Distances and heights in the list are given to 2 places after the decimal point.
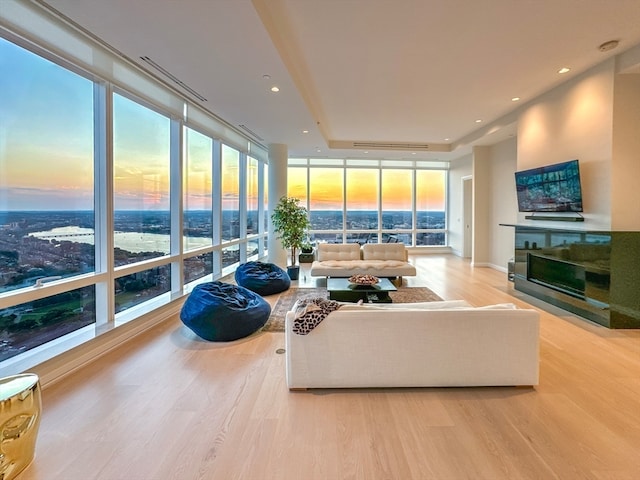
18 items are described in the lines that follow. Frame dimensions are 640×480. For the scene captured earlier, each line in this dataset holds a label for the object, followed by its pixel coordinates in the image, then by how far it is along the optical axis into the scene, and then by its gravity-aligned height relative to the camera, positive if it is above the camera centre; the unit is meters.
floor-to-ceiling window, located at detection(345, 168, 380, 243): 10.96 +0.76
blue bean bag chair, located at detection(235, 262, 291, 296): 5.63 -0.90
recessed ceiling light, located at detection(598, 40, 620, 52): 3.74 +2.11
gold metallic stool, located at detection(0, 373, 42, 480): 1.73 -1.09
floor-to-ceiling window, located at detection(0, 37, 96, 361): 2.67 +0.23
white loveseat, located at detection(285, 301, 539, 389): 2.61 -0.95
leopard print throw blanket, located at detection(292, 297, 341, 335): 2.59 -0.70
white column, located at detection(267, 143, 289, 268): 7.99 +1.04
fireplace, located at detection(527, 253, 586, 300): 4.55 -0.70
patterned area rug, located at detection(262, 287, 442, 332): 4.47 -1.17
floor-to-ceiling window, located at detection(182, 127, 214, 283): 5.34 +0.41
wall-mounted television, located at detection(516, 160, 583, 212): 4.57 +0.62
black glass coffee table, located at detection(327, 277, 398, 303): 4.76 -0.97
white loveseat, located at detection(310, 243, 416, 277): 6.14 -0.69
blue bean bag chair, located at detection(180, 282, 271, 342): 3.63 -1.01
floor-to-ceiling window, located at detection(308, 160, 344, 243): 10.84 +0.89
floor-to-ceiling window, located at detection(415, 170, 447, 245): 11.19 +0.73
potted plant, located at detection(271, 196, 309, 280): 7.21 +0.08
